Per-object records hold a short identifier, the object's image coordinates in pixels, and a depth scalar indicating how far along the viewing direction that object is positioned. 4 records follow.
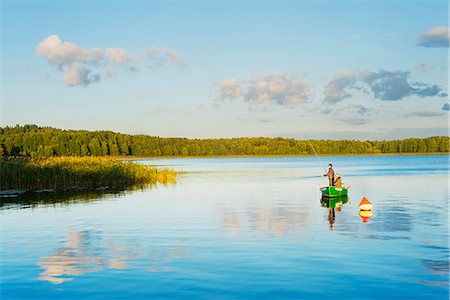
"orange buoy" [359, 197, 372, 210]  33.41
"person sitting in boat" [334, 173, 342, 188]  42.03
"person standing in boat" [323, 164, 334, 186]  41.81
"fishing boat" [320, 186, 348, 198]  40.72
